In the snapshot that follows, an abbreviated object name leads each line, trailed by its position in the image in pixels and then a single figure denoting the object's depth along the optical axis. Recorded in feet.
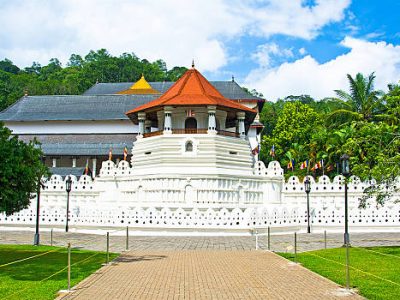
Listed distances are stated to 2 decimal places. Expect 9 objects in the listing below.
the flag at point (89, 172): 139.95
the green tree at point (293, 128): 165.78
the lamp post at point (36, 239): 61.57
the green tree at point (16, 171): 43.65
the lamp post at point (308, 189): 84.02
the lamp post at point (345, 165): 64.02
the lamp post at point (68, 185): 87.59
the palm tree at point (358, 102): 134.41
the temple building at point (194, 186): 81.51
